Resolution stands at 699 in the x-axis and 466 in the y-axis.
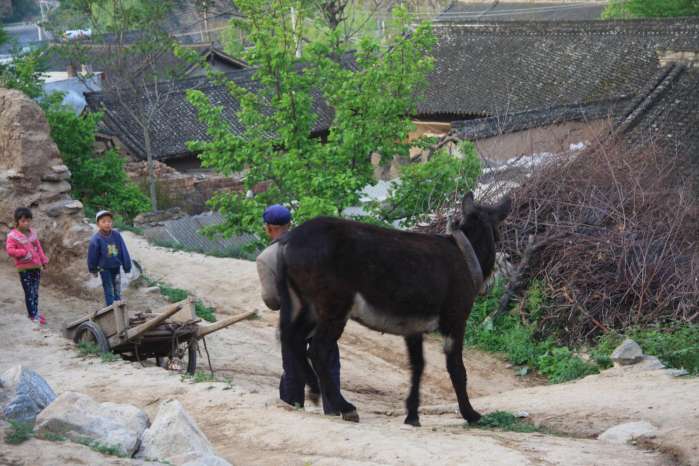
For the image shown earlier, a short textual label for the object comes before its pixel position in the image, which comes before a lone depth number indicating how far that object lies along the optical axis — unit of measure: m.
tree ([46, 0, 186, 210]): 29.58
